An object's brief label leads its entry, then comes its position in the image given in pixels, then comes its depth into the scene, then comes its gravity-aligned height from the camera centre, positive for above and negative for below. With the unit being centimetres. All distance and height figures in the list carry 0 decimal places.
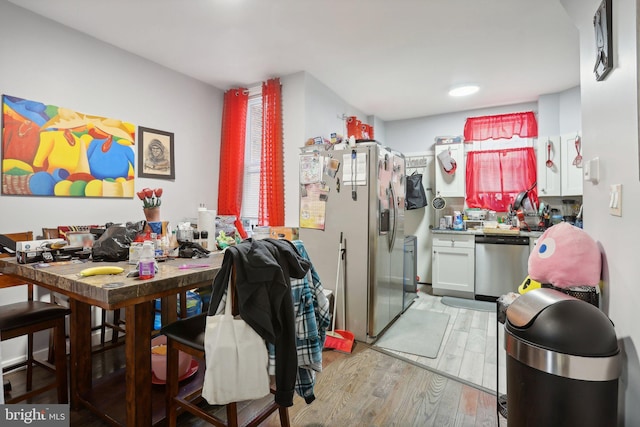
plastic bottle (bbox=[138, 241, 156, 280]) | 130 -23
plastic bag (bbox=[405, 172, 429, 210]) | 457 +27
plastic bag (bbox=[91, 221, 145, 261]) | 167 -17
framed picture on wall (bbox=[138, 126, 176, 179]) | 309 +59
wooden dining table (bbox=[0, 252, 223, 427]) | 122 -41
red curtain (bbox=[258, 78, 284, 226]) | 351 +62
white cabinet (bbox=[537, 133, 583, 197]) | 374 +56
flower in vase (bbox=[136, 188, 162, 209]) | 216 +9
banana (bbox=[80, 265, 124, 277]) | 131 -25
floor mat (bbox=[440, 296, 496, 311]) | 383 -116
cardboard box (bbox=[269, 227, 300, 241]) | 332 -22
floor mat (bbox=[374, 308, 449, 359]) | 271 -117
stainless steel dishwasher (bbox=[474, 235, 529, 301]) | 386 -66
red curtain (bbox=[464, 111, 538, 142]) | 423 +120
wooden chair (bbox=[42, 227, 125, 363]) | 226 -90
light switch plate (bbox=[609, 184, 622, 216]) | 117 +5
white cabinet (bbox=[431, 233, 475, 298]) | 413 -70
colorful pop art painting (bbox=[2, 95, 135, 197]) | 228 +49
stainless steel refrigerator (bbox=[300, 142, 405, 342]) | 277 -11
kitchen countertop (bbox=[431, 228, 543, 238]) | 375 -25
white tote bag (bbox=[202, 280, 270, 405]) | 118 -56
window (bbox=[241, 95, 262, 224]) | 381 +63
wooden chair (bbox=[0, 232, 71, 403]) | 160 -59
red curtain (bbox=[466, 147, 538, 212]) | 420 +50
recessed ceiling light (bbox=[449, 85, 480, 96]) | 378 +150
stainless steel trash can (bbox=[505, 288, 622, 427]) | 101 -51
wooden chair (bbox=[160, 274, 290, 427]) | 135 -68
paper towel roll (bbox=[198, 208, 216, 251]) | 210 -7
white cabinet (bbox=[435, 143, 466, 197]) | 450 +56
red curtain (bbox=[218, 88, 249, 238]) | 376 +72
